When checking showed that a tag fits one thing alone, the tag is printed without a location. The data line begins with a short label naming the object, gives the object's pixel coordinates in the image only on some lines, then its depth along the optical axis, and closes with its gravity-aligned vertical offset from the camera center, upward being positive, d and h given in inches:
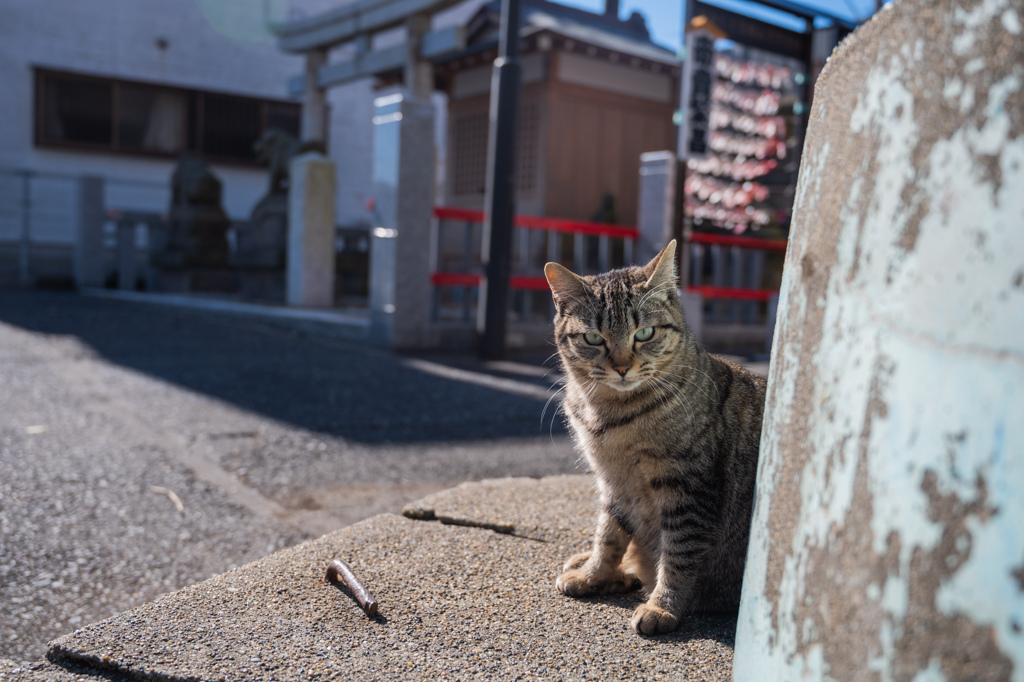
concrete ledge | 56.4 -30.4
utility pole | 245.1 +23.2
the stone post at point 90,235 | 512.7 +1.0
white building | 576.1 +111.1
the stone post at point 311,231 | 356.8 +8.2
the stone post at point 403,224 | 260.2 +10.4
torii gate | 246.7 +14.9
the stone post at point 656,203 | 297.6 +26.1
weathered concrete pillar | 28.0 -3.7
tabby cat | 67.9 -16.4
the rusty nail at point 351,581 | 64.3 -29.1
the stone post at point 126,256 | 524.1 -12.1
